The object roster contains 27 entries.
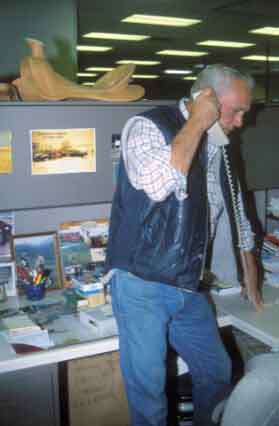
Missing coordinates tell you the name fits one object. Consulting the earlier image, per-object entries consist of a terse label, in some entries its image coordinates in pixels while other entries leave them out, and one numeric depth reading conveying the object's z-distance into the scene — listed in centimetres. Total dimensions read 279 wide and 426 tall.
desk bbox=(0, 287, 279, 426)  151
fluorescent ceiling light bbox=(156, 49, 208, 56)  910
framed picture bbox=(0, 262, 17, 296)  199
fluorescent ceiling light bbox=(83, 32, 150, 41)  743
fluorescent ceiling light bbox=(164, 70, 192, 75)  1176
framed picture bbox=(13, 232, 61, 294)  200
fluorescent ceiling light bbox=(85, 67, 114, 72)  1070
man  145
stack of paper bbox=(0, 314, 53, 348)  158
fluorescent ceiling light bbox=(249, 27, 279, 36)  747
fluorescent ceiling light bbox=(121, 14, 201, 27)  638
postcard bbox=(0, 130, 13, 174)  179
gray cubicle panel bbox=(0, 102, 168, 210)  182
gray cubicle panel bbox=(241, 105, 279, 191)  221
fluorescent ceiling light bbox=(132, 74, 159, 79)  1234
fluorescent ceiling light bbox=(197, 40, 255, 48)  827
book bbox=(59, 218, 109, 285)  207
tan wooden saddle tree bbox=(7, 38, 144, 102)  180
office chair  101
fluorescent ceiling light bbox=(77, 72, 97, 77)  1099
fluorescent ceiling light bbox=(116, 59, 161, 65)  978
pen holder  194
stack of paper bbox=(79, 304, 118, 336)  167
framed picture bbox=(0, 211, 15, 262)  202
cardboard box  173
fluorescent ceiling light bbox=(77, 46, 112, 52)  850
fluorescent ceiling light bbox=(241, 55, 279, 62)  1002
